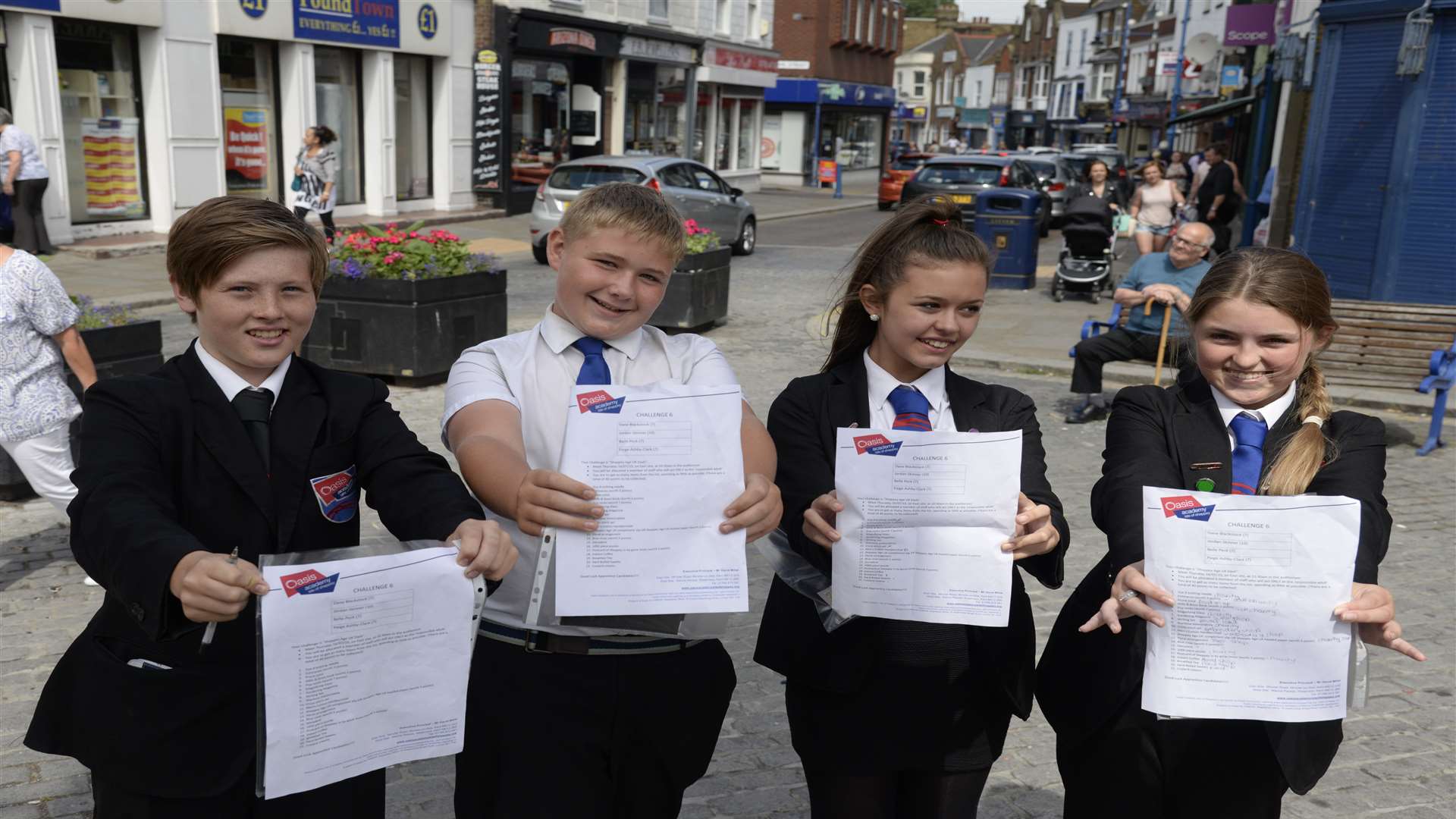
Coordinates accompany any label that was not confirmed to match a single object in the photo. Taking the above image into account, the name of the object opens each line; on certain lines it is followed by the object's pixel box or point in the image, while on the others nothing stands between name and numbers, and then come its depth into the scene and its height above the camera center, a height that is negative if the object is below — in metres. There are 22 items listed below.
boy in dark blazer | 2.02 -0.66
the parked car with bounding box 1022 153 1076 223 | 27.08 -0.55
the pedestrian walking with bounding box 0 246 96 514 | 4.94 -1.12
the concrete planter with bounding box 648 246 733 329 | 11.55 -1.53
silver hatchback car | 17.05 -0.87
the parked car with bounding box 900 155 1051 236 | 21.56 -0.48
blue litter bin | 15.90 -1.04
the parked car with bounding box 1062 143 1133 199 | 34.40 -0.10
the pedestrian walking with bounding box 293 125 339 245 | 16.11 -0.74
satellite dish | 23.31 +2.19
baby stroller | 15.02 -1.18
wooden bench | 8.95 -1.30
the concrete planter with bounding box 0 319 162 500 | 6.32 -1.37
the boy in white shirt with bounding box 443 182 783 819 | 2.32 -1.01
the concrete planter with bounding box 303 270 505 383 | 8.75 -1.51
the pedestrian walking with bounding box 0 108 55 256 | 13.96 -0.94
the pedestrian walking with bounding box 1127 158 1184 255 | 16.56 -0.64
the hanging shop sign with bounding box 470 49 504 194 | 23.27 +0.03
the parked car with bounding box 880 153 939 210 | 30.08 -0.85
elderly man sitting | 8.74 -1.08
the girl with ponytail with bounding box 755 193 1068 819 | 2.49 -1.03
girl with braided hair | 2.29 -0.61
